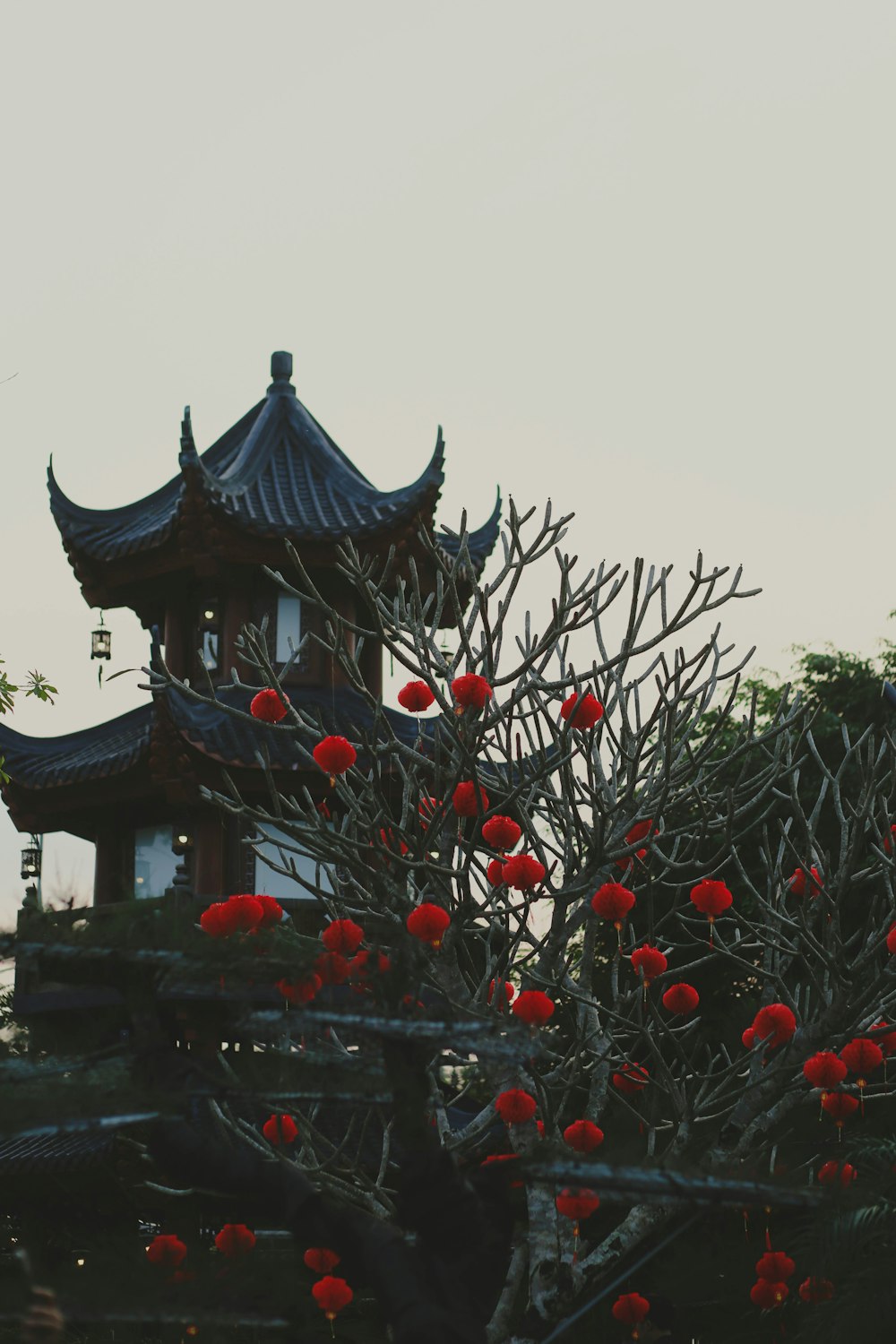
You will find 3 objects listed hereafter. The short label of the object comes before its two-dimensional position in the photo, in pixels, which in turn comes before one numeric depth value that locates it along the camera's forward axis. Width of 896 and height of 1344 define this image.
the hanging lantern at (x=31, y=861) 16.94
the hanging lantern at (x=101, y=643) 16.80
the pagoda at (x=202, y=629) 15.45
